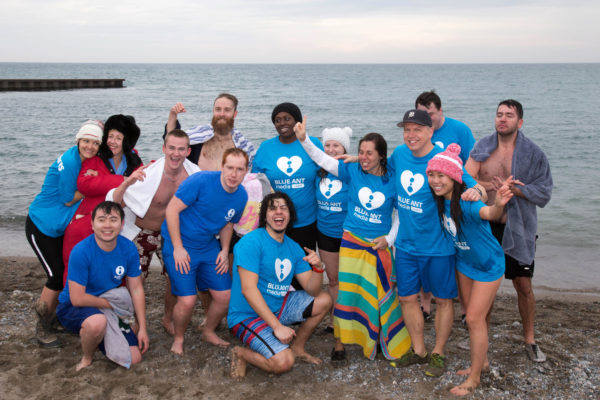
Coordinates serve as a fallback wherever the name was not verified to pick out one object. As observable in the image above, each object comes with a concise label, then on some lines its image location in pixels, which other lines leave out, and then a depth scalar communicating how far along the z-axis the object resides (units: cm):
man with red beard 555
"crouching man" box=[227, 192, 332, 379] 424
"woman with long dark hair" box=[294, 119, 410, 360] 447
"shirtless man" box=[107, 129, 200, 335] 475
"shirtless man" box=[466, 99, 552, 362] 450
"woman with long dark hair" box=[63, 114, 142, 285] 474
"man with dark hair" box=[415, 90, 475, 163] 545
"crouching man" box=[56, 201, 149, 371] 421
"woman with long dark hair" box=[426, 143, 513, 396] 389
